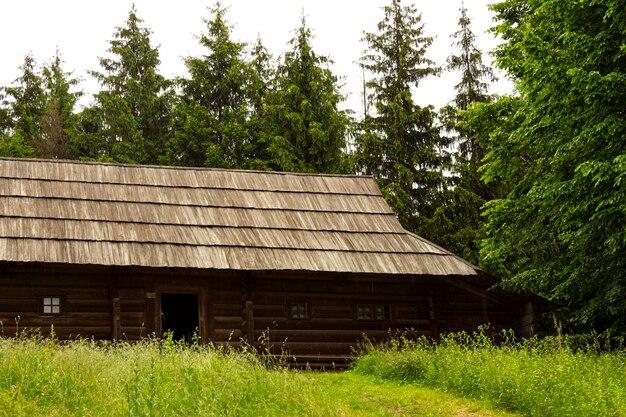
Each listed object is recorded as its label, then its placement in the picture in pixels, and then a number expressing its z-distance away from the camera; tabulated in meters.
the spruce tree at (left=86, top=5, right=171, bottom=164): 35.66
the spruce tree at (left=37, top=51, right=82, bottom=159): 36.59
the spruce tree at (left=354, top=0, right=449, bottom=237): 30.80
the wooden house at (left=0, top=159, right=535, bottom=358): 18.36
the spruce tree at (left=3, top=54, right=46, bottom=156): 38.16
